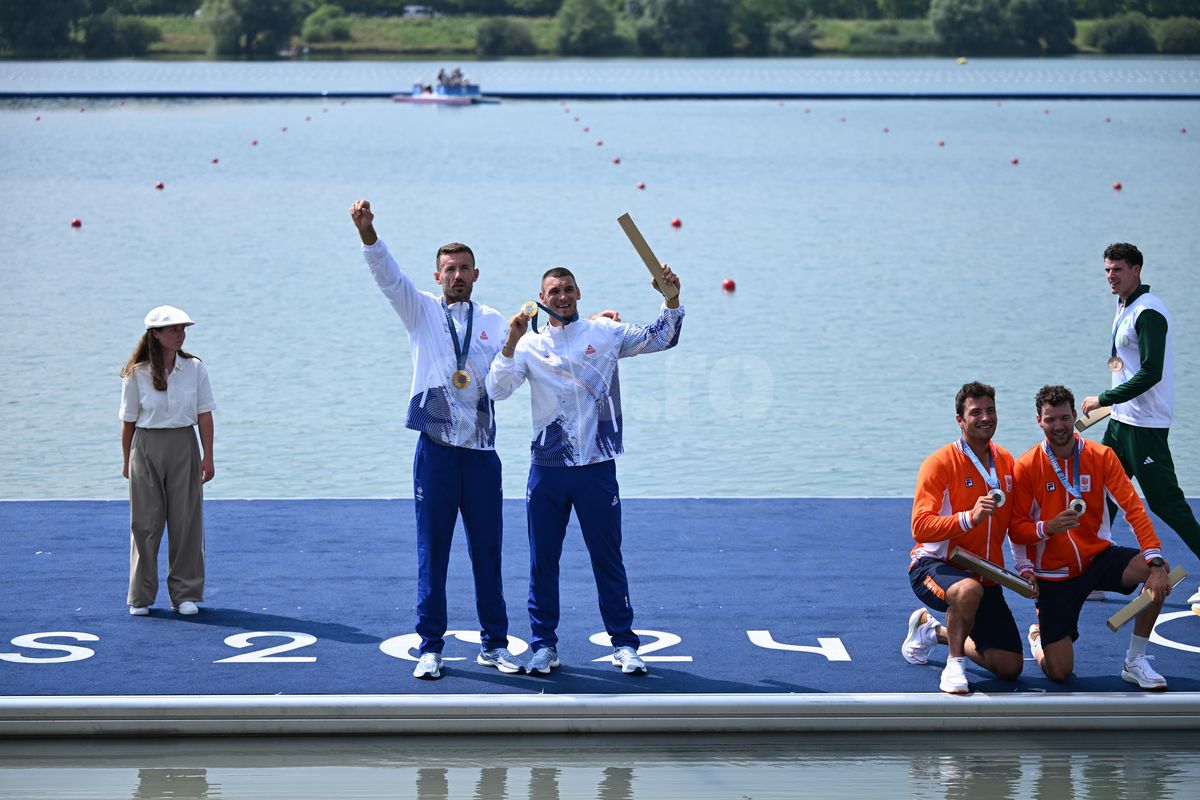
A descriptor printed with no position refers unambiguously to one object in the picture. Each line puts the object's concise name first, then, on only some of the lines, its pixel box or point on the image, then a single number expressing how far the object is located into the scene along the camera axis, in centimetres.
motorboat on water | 13162
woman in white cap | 1545
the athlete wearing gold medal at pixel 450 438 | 1377
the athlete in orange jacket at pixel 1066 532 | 1370
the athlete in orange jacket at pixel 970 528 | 1362
